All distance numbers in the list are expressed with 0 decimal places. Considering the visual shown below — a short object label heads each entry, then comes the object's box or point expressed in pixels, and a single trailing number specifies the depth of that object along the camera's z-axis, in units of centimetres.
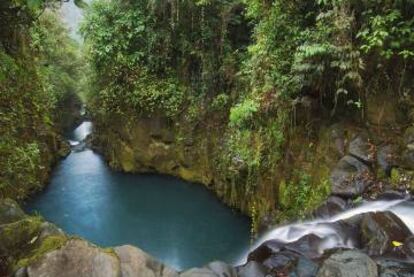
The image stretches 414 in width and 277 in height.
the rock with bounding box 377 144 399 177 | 686
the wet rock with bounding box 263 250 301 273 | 511
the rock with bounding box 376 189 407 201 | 648
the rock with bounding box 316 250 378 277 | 458
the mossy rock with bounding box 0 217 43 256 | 472
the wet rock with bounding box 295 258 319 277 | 488
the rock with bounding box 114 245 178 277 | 466
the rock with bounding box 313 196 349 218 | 672
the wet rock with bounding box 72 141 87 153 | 1937
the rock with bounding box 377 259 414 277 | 465
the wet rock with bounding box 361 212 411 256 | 519
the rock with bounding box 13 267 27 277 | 436
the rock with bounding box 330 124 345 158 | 748
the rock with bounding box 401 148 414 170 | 665
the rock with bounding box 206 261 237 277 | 517
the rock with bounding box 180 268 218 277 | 499
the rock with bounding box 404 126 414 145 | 674
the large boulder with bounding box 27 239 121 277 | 438
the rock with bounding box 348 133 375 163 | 709
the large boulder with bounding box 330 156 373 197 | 690
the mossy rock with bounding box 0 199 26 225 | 518
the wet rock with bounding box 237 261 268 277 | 514
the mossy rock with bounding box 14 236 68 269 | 447
